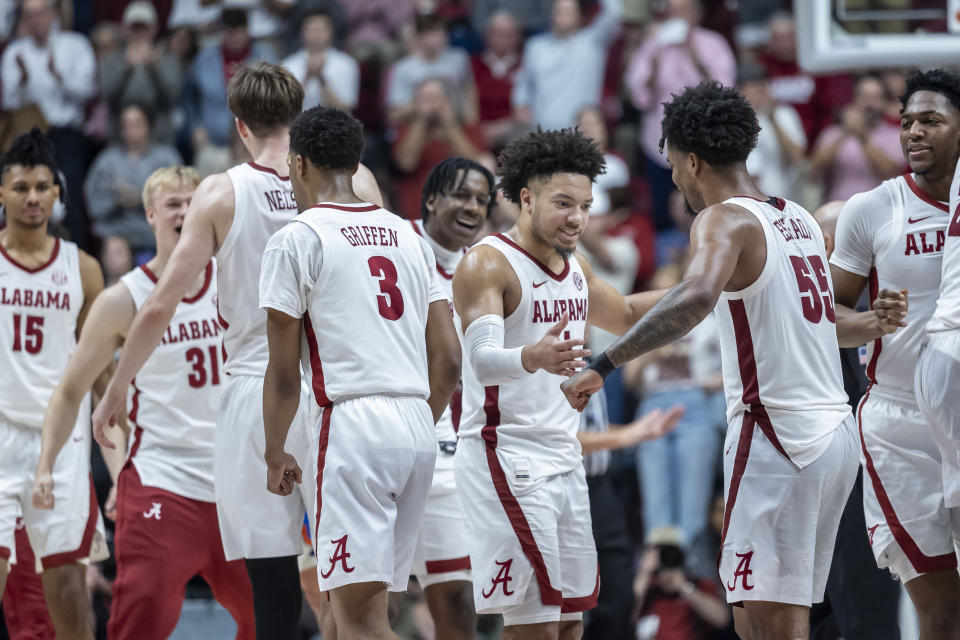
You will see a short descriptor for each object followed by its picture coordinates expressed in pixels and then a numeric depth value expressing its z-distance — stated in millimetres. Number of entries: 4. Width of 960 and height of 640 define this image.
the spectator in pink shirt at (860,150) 23906
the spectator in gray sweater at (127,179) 24656
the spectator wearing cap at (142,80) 25781
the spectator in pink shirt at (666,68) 25391
